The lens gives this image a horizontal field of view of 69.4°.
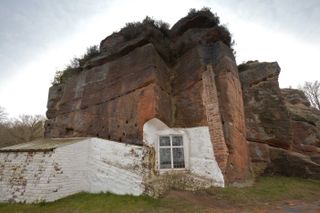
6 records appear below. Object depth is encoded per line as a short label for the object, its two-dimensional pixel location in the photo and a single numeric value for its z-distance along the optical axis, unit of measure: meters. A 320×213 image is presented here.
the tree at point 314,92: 29.12
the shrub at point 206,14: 13.16
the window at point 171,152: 10.22
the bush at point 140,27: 13.39
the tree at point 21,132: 22.95
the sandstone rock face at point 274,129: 11.80
